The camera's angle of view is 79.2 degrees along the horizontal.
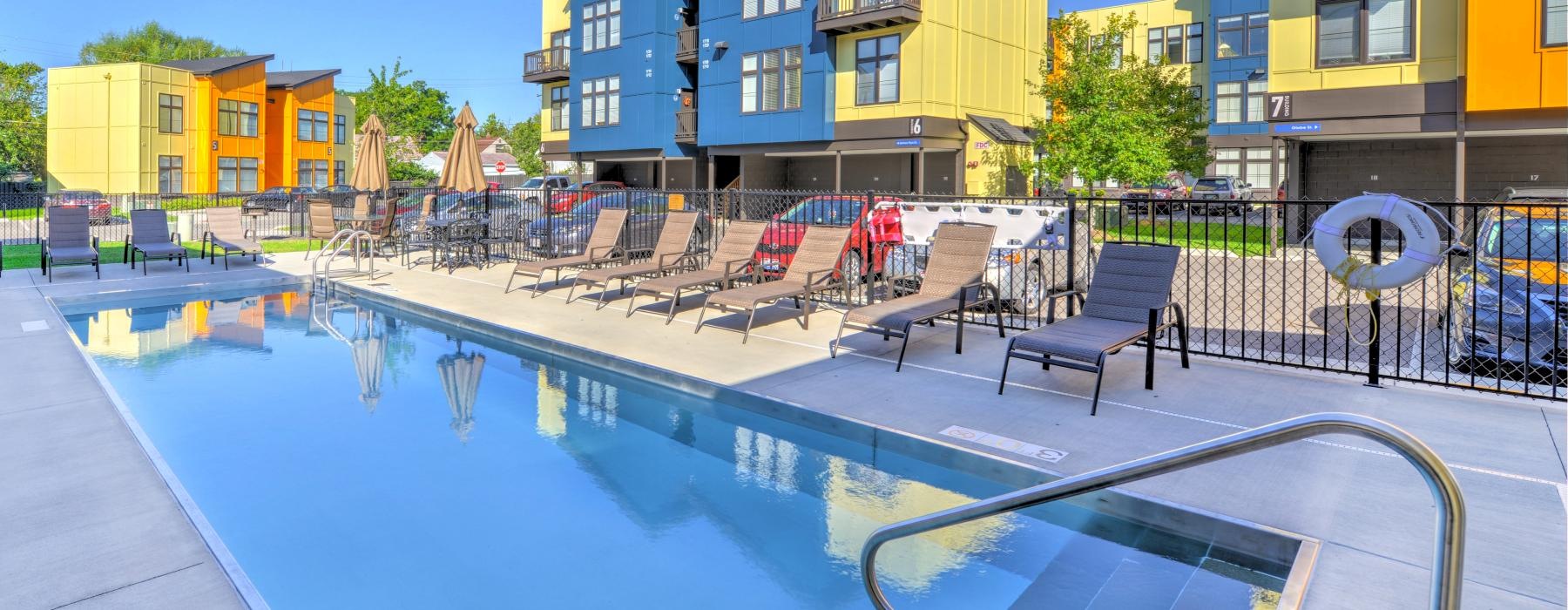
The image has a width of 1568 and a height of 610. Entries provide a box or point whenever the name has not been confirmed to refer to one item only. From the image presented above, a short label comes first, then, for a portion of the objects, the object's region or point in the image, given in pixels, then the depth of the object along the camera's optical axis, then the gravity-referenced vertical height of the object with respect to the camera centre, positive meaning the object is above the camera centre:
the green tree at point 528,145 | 68.94 +11.15
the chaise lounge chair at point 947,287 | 7.98 -0.02
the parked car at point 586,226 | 14.45 +0.89
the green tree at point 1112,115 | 26.02 +5.02
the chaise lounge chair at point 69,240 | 13.85 +0.51
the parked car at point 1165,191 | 33.94 +3.77
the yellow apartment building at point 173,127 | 43.72 +7.17
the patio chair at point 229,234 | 15.84 +0.73
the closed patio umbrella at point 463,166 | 16.20 +1.92
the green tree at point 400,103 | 46.81 +8.85
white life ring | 5.81 +0.36
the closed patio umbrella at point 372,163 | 18.62 +2.29
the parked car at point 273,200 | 29.60 +2.56
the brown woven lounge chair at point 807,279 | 9.05 +0.05
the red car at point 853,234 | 10.73 +0.63
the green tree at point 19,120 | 47.44 +8.24
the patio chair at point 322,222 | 17.98 +1.04
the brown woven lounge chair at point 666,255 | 11.01 +0.32
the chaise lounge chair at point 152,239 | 14.88 +0.59
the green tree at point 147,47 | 74.88 +18.56
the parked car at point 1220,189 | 34.75 +3.83
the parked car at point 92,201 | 27.08 +2.23
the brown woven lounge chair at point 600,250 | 12.06 +0.42
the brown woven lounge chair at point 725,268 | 10.05 +0.16
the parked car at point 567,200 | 16.72 +1.49
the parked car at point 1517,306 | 6.94 -0.10
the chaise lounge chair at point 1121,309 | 6.60 -0.17
